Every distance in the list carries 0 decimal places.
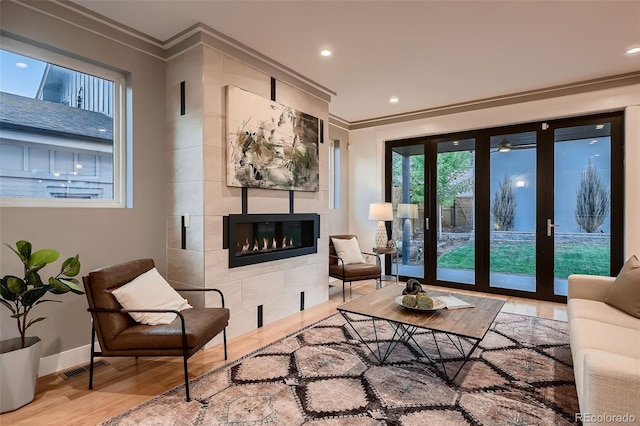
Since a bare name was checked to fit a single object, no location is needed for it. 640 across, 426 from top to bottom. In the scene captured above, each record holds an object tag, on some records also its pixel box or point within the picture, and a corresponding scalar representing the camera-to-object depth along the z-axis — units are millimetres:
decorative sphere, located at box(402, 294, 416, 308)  2626
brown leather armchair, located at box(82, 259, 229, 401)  2191
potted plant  2021
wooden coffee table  2304
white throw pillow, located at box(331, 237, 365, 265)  4961
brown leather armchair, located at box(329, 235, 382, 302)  4465
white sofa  1467
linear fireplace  3242
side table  5195
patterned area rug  1961
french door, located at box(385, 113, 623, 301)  4219
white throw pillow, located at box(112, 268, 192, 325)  2383
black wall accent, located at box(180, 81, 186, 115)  3111
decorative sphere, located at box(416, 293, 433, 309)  2600
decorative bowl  2598
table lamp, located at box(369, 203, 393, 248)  5398
